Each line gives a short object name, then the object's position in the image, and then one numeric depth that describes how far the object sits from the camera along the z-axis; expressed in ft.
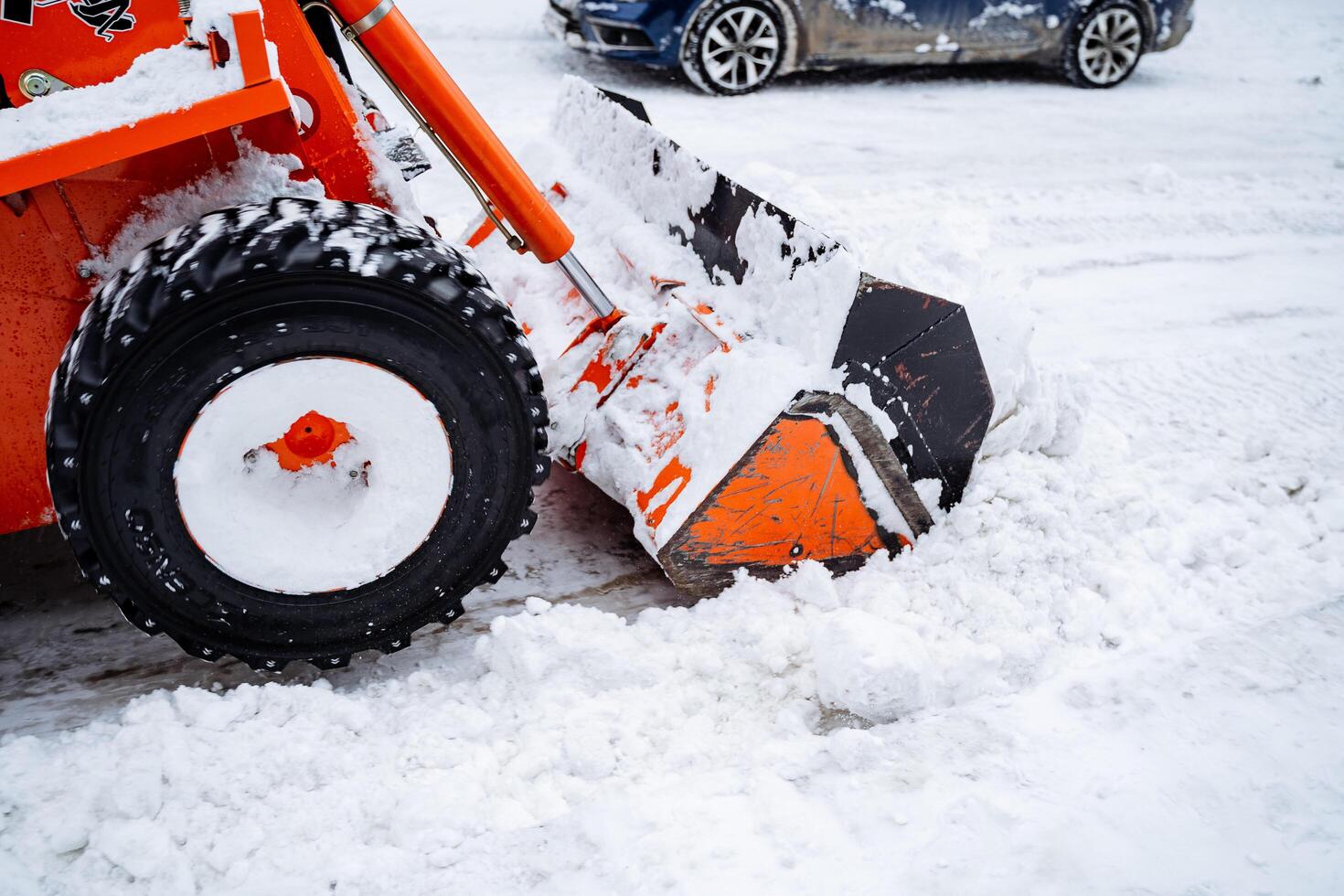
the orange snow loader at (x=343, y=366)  5.73
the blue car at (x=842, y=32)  21.49
